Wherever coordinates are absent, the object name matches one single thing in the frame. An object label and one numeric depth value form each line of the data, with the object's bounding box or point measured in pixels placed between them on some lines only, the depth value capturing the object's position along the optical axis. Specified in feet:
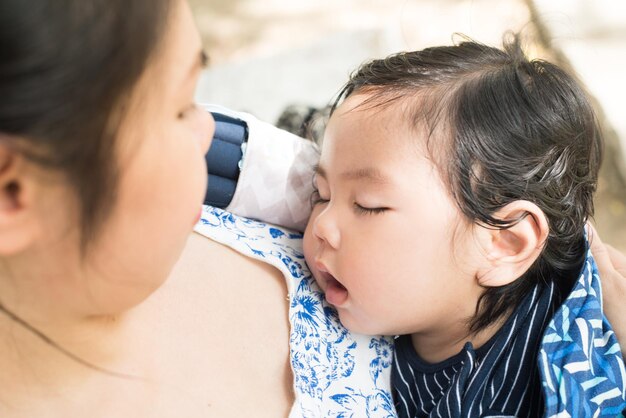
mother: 1.11
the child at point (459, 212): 1.70
